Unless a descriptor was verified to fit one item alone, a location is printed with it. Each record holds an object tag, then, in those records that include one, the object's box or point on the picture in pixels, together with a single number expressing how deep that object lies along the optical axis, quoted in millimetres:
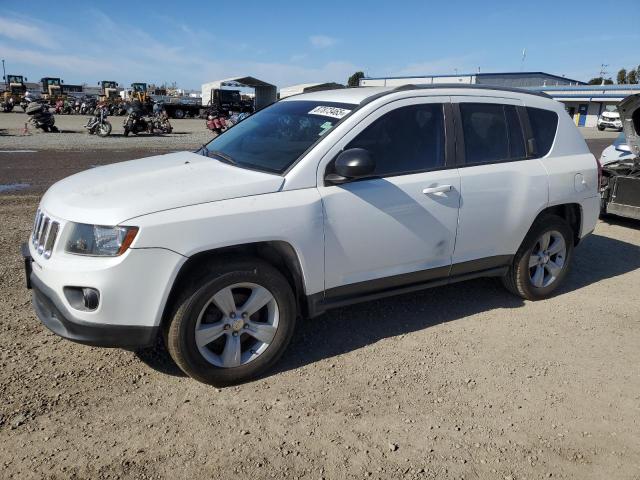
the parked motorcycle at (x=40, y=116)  21008
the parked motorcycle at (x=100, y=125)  21422
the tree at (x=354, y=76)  103212
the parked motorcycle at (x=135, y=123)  21953
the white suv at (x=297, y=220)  2912
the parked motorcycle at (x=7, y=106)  37191
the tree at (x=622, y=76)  98625
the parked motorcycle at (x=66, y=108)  38000
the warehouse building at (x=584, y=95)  52781
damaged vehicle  6969
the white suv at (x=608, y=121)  41297
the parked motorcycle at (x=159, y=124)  23625
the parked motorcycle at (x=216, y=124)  22062
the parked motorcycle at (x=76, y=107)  40219
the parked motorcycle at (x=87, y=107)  39156
